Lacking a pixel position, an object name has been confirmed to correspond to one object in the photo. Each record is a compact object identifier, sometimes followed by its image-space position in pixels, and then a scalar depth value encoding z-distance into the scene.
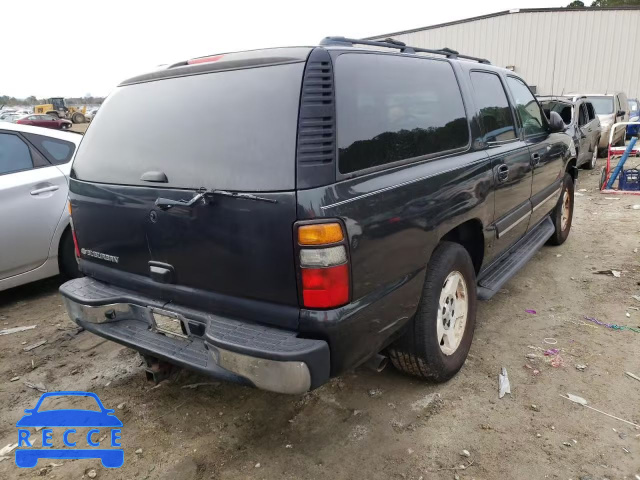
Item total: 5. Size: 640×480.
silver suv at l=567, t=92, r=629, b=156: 12.36
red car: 27.00
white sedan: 4.04
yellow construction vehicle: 39.14
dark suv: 2.01
